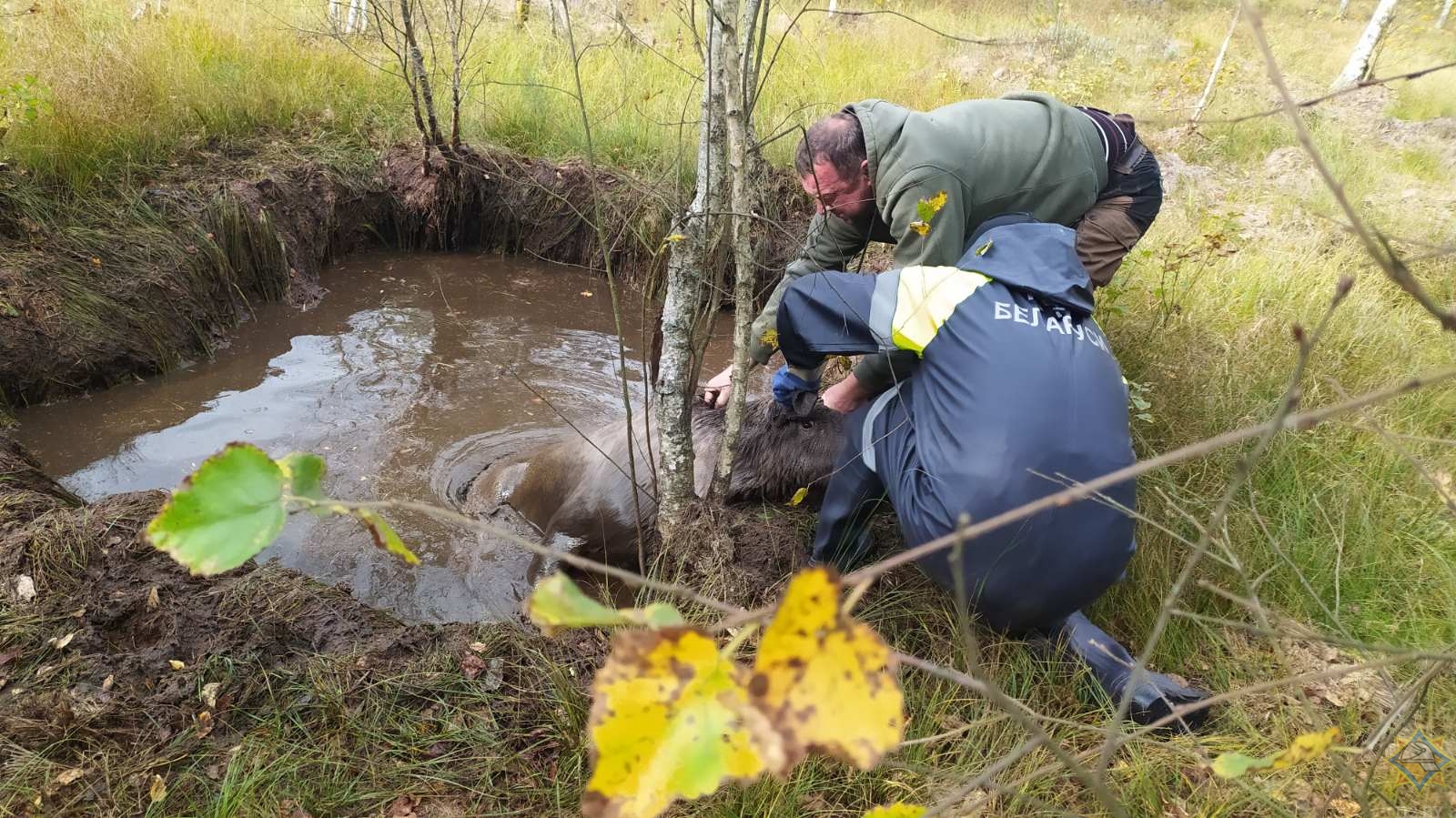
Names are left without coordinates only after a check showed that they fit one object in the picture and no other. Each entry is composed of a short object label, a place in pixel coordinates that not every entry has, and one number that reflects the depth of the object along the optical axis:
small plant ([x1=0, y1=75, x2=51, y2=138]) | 3.56
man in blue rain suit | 2.12
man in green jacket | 2.76
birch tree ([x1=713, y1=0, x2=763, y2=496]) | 2.01
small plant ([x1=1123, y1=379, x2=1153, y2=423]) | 2.79
